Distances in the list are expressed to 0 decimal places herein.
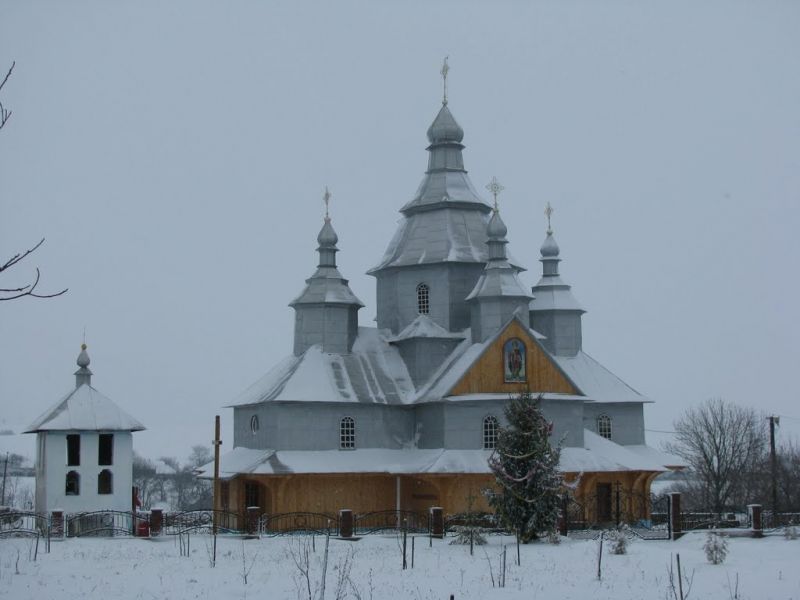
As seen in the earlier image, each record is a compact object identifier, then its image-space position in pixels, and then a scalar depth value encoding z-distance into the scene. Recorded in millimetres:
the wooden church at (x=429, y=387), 36094
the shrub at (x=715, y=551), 23719
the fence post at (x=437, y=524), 30266
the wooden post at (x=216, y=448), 31500
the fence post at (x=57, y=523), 30844
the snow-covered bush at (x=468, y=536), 28109
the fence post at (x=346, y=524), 30016
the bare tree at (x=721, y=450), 55875
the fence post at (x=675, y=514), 30984
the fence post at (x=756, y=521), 31000
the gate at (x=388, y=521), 35350
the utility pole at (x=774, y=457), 38412
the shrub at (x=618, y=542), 25500
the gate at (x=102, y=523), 32438
